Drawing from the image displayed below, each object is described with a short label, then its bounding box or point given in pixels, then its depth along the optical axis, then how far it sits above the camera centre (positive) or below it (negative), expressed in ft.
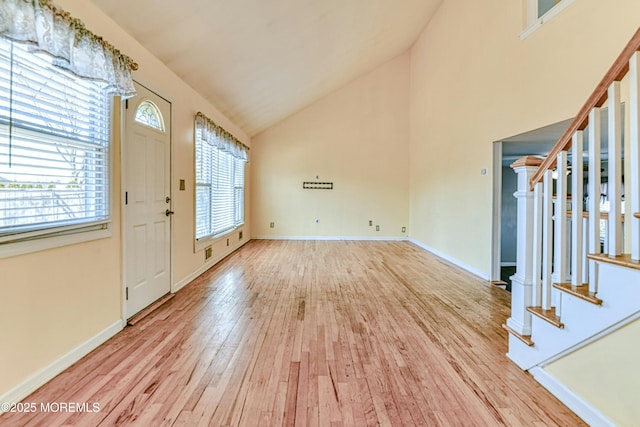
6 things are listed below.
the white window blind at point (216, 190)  13.35 +1.17
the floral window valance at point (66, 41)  4.62 +3.05
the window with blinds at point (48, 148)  4.90 +1.19
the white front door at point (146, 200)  8.11 +0.33
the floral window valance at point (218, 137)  12.69 +3.67
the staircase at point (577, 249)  4.16 -0.60
